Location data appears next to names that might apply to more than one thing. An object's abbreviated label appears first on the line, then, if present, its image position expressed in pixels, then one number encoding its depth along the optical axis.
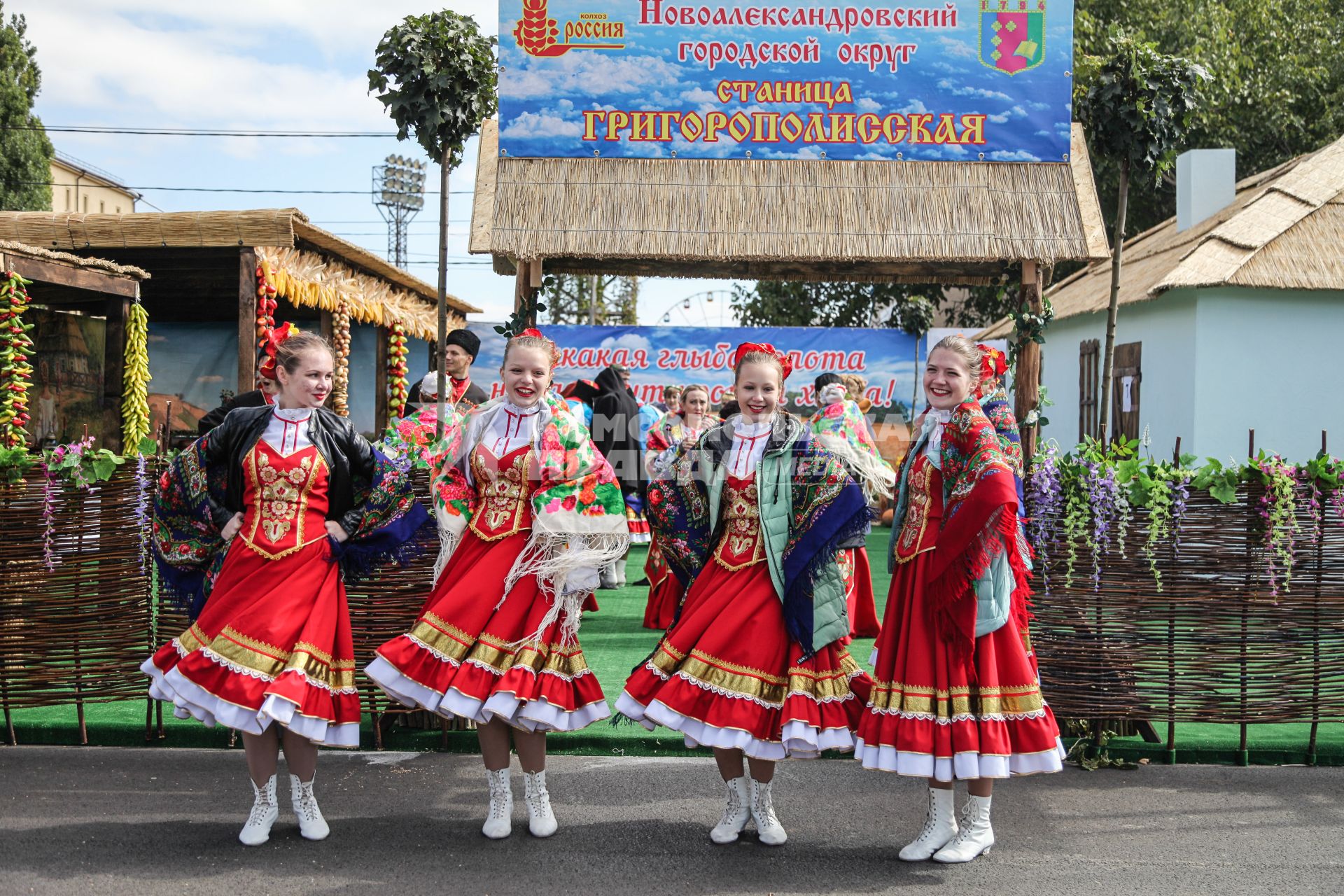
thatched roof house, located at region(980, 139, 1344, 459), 11.73
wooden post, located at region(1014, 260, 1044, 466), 8.84
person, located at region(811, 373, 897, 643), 6.56
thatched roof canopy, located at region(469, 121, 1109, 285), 8.70
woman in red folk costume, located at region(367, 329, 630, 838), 3.98
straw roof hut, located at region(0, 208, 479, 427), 11.09
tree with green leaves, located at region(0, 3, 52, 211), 26.00
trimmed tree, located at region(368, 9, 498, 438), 6.38
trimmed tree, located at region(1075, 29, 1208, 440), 6.67
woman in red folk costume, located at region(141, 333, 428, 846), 3.91
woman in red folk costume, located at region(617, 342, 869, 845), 3.90
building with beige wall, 46.16
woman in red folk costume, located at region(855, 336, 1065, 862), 3.84
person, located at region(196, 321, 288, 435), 4.68
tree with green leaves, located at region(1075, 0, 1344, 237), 19.16
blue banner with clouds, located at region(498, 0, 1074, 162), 8.84
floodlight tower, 43.28
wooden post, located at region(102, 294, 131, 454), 11.85
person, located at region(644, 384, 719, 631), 4.52
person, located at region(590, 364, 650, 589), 9.20
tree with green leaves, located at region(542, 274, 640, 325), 33.34
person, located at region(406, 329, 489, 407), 6.21
